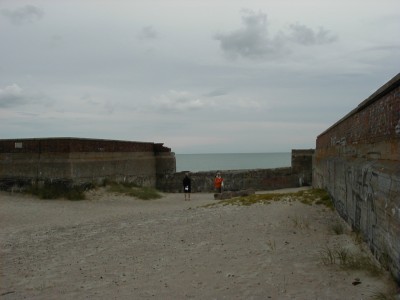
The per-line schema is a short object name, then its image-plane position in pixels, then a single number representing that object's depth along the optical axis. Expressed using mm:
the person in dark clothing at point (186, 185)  20406
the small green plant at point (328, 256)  6512
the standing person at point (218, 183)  21359
